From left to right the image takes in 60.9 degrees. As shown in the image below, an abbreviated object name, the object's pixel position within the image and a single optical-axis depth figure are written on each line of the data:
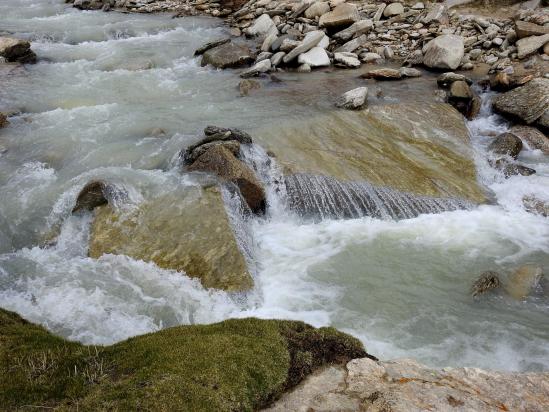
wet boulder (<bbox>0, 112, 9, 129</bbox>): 15.97
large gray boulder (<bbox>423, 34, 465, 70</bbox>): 20.73
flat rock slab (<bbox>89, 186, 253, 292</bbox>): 10.16
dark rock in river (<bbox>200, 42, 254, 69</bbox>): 22.10
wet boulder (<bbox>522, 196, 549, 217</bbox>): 13.57
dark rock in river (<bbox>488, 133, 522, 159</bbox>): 15.80
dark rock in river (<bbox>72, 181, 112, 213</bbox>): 11.57
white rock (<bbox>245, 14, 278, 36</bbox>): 26.36
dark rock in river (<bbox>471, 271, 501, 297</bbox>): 10.32
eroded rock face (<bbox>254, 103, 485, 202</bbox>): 14.09
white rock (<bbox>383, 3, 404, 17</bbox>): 25.45
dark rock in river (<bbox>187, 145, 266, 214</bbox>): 12.38
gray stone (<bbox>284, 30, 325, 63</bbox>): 21.95
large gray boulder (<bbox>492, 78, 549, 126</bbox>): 16.91
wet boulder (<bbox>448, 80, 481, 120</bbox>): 18.09
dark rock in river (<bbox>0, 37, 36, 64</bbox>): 22.03
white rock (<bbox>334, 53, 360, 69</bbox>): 21.64
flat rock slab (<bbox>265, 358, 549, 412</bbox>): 5.23
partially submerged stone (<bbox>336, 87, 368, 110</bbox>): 16.89
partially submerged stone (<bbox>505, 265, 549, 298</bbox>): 10.41
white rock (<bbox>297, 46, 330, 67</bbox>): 21.78
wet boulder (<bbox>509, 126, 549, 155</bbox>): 16.28
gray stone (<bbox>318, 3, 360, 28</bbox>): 24.48
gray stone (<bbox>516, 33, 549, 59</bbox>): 20.50
